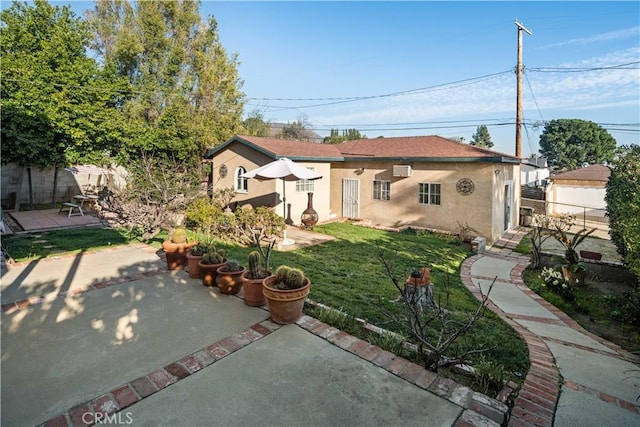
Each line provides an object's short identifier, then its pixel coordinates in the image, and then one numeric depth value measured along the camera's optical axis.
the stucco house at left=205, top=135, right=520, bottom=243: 12.48
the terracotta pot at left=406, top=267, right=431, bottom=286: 5.67
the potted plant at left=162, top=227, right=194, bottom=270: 6.80
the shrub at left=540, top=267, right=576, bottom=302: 7.30
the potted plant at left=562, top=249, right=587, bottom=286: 8.04
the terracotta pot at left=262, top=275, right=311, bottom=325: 4.48
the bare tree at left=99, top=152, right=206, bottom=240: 10.00
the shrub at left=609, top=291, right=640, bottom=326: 6.07
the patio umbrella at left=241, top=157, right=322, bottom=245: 10.66
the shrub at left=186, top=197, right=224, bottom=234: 10.95
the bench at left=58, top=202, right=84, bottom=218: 13.81
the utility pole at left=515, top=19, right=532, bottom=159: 16.19
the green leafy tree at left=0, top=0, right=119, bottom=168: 13.31
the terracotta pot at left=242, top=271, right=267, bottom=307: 5.10
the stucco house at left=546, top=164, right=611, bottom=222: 25.16
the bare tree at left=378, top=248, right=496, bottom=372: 3.47
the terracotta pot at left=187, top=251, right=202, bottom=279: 6.29
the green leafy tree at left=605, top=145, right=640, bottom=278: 5.78
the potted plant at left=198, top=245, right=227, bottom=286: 5.93
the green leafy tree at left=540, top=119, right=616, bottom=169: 53.25
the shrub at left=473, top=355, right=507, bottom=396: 3.28
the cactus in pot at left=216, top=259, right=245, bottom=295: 5.54
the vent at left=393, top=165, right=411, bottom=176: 13.78
